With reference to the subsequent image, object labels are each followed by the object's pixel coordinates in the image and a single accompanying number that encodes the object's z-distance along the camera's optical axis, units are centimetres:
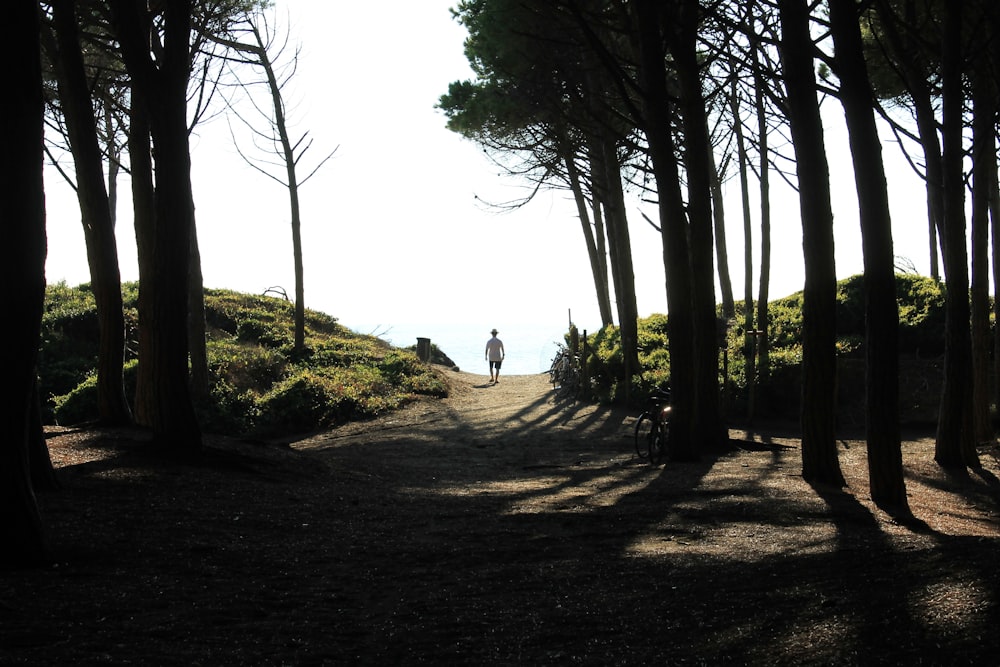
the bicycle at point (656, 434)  1288
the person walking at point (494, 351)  2858
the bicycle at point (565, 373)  2348
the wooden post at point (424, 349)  3145
